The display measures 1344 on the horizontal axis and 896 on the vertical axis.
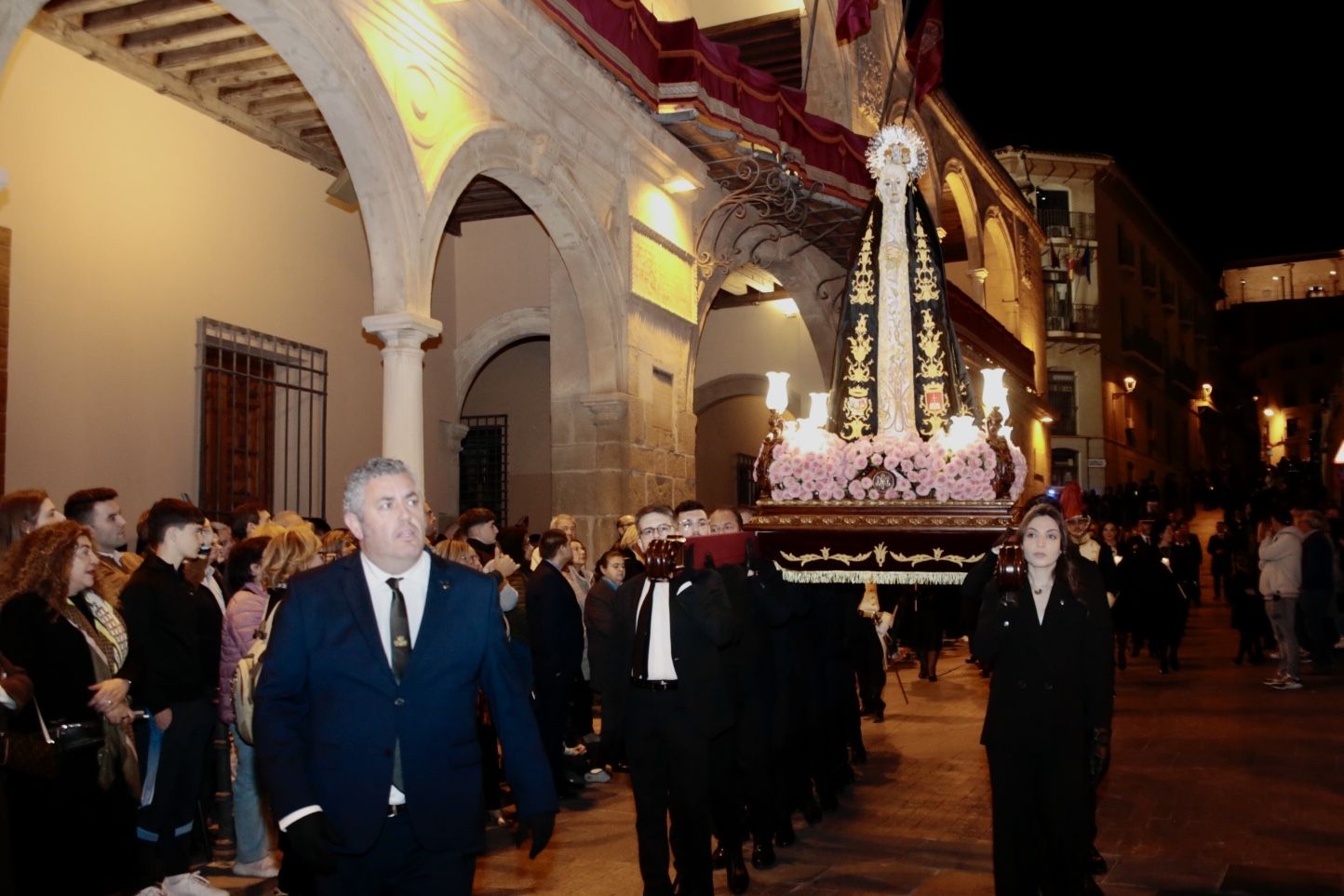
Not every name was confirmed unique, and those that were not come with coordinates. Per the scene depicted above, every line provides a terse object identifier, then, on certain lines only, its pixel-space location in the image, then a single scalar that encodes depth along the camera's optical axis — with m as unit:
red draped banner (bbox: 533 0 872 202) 10.34
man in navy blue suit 3.39
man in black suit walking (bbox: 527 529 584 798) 8.05
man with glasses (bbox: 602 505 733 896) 5.32
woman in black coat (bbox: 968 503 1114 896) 5.17
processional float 6.19
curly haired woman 4.78
